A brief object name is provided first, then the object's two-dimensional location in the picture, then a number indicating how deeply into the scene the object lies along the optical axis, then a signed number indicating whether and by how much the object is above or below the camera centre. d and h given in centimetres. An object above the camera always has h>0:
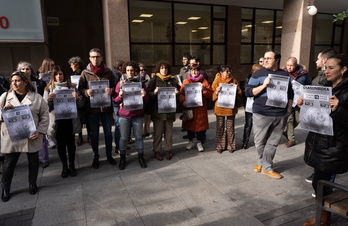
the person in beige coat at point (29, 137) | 386 -95
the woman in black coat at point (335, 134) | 276 -78
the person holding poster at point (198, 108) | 561 -97
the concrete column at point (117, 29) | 798 +109
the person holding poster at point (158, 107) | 522 -88
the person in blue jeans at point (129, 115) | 483 -93
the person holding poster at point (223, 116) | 568 -117
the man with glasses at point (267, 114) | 431 -85
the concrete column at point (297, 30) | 1013 +125
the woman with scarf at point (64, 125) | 461 -106
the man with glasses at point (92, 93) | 475 -51
